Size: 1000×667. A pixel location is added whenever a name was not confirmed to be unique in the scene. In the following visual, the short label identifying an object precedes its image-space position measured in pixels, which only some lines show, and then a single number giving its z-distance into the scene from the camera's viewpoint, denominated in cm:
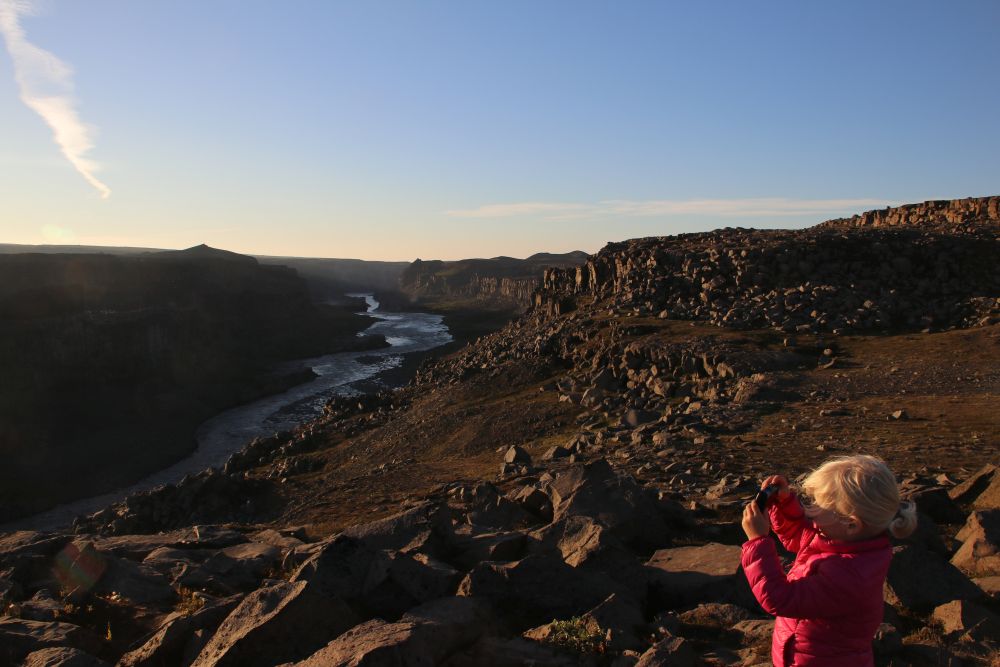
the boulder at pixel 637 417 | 2284
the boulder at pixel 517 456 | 2023
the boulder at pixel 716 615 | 756
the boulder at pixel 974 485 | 1101
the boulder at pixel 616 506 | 1062
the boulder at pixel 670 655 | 621
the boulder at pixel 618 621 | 694
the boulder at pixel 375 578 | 817
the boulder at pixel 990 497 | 1023
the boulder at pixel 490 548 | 969
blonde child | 378
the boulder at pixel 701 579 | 822
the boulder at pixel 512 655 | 660
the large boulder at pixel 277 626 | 695
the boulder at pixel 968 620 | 659
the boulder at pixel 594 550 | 861
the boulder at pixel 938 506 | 1062
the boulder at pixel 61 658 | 721
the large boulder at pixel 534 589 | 790
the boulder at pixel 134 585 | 962
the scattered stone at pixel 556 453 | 2113
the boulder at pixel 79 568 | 982
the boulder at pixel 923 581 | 759
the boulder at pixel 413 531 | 1012
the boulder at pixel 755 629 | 696
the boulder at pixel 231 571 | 1005
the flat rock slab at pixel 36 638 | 777
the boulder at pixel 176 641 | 756
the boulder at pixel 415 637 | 612
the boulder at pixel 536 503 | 1274
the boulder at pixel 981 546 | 847
